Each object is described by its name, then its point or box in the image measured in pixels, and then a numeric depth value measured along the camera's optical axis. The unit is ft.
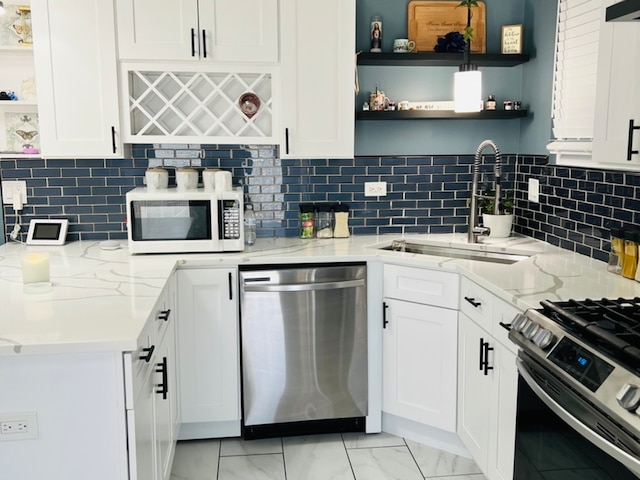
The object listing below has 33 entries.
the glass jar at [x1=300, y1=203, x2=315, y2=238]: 11.62
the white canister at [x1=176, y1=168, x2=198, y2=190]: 10.88
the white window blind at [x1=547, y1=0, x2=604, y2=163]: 8.57
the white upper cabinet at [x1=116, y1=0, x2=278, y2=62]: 10.15
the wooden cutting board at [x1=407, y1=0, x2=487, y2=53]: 11.51
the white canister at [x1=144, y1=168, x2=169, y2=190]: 10.80
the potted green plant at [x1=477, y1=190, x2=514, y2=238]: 11.37
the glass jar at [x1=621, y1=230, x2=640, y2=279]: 8.04
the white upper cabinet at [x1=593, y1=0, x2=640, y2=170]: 6.98
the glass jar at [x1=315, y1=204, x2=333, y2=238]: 11.71
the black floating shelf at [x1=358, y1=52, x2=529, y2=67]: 11.21
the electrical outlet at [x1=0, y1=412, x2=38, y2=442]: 5.85
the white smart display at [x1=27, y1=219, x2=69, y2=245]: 11.20
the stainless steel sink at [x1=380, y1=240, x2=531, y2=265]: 10.42
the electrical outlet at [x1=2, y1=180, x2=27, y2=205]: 11.34
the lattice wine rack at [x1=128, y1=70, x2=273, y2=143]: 10.57
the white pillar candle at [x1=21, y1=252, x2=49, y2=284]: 7.90
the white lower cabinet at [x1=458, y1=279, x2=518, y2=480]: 7.67
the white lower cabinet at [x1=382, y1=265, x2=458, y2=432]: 9.56
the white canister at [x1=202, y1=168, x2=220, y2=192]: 10.84
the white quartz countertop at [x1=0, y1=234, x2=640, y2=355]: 6.02
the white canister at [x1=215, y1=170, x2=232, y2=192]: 10.61
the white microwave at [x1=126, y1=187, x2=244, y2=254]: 10.17
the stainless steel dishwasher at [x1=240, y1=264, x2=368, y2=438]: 9.95
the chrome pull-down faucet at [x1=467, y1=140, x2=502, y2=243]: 10.63
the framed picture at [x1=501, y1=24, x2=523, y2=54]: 11.39
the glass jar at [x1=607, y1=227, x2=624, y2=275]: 8.29
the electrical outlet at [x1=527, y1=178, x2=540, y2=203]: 11.17
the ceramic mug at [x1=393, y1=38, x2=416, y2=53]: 11.32
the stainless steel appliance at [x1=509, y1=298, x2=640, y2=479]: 4.95
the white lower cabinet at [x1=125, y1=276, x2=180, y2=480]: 6.10
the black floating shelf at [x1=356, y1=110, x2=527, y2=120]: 11.36
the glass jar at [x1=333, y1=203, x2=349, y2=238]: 11.66
